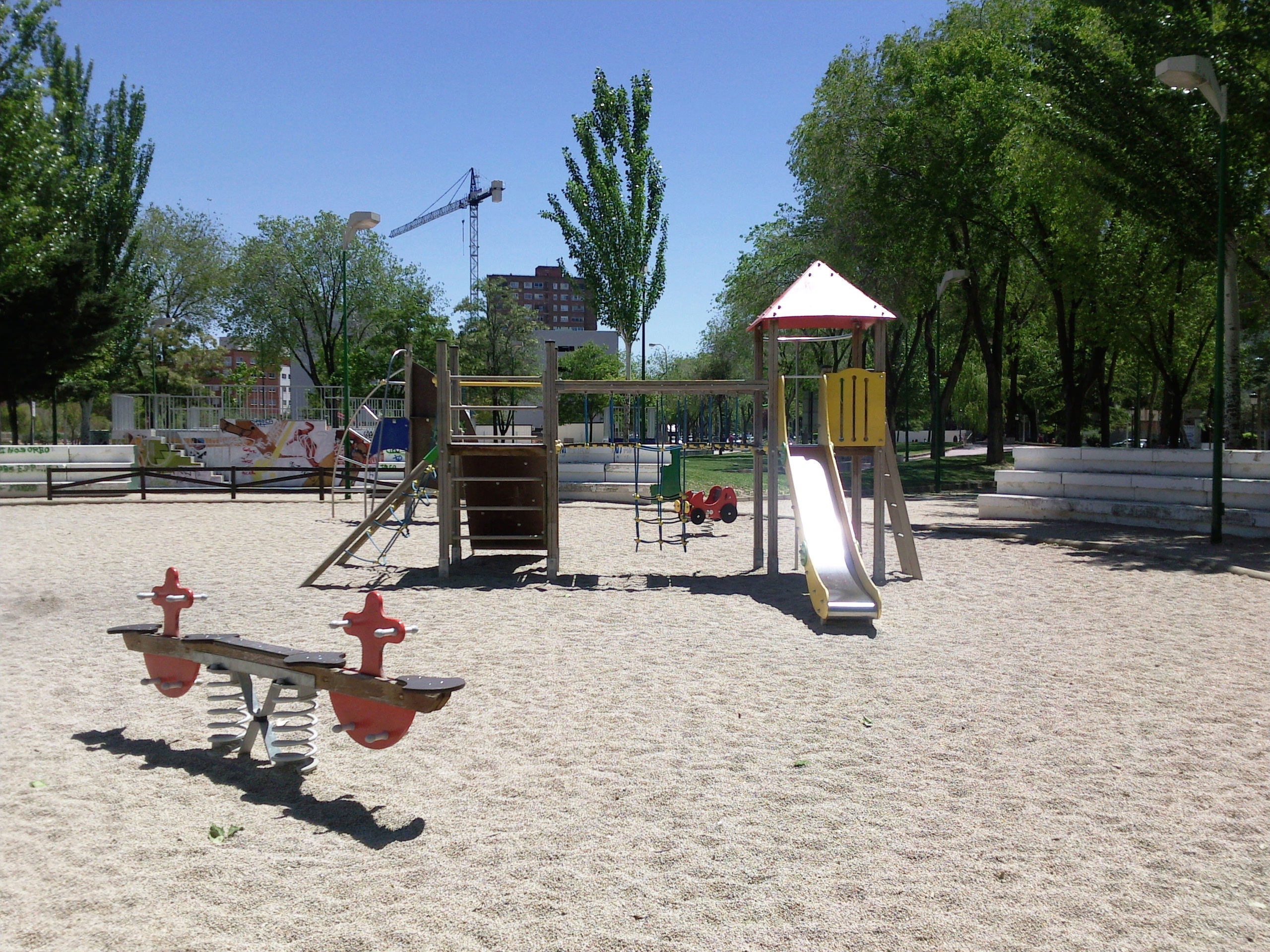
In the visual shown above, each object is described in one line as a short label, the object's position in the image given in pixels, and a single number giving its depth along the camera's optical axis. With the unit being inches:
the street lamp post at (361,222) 788.0
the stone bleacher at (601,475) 962.7
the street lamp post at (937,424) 1023.6
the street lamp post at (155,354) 1138.0
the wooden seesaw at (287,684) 177.6
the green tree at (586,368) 2340.1
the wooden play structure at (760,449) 435.8
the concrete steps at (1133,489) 602.9
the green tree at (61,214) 922.7
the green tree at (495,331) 2025.1
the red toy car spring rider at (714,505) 673.6
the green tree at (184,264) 1939.0
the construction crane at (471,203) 5629.9
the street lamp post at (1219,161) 504.1
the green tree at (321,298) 1969.7
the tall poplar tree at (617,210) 1330.0
